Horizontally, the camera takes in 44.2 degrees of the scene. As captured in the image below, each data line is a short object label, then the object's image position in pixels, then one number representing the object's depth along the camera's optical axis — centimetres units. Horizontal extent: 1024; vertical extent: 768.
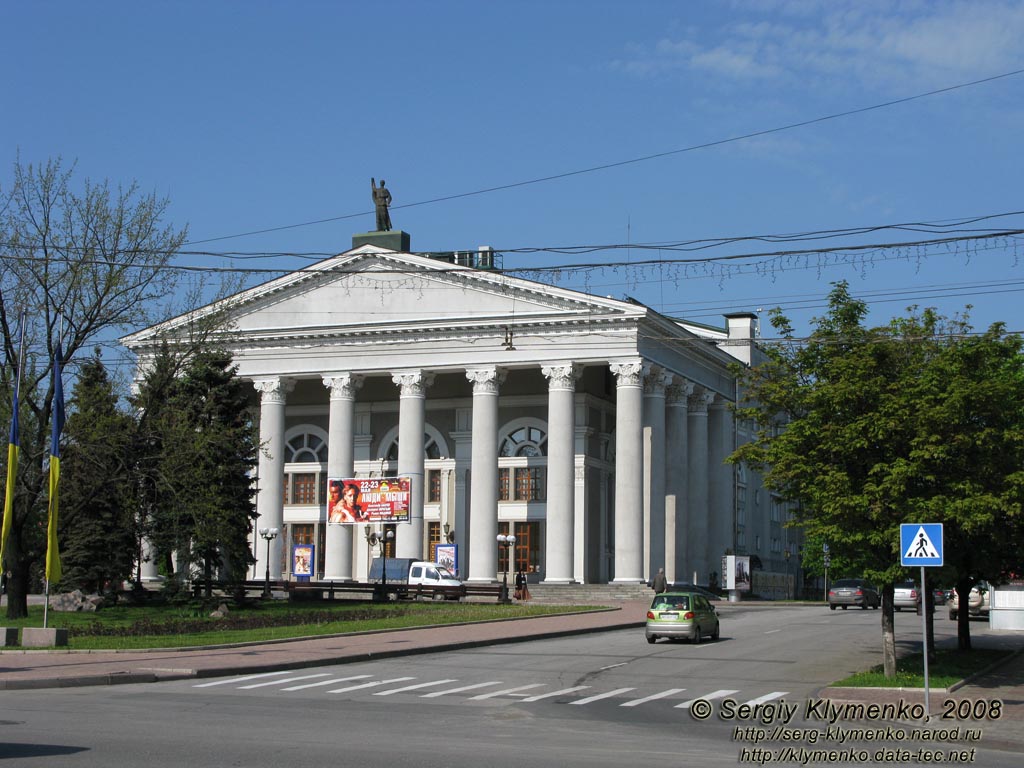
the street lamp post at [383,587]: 5209
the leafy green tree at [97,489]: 3934
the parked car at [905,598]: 5809
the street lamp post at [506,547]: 5237
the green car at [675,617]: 3403
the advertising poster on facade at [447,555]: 5844
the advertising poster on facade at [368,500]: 5625
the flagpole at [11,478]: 2877
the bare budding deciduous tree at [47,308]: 3856
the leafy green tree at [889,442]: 2394
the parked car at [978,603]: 5490
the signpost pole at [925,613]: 1981
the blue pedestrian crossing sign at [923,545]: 2044
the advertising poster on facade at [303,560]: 6644
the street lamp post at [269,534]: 5903
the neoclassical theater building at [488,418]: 5969
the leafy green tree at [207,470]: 4134
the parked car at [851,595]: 5616
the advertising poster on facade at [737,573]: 6334
